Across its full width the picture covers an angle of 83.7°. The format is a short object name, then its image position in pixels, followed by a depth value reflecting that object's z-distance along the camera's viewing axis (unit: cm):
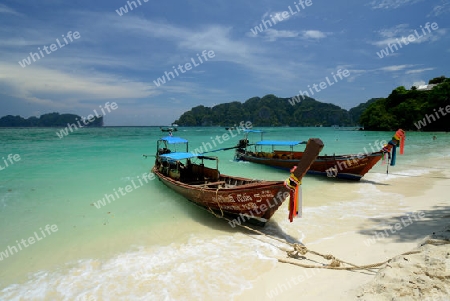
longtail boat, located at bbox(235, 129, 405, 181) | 1405
